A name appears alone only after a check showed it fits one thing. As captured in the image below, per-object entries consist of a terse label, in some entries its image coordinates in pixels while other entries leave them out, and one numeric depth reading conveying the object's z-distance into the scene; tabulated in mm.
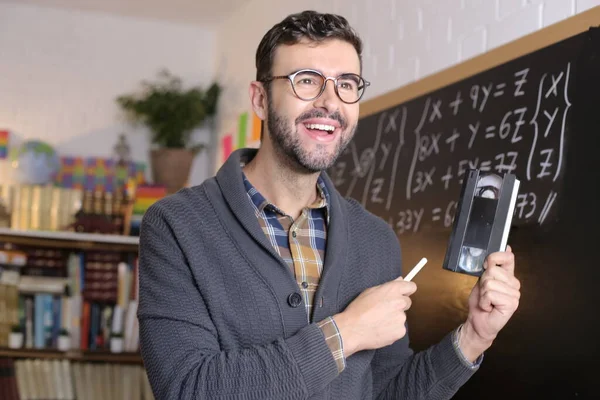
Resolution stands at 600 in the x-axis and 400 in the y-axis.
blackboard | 1937
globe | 4543
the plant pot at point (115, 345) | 4379
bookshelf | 4238
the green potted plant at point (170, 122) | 4781
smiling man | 1369
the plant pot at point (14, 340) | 4227
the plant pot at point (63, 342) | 4316
